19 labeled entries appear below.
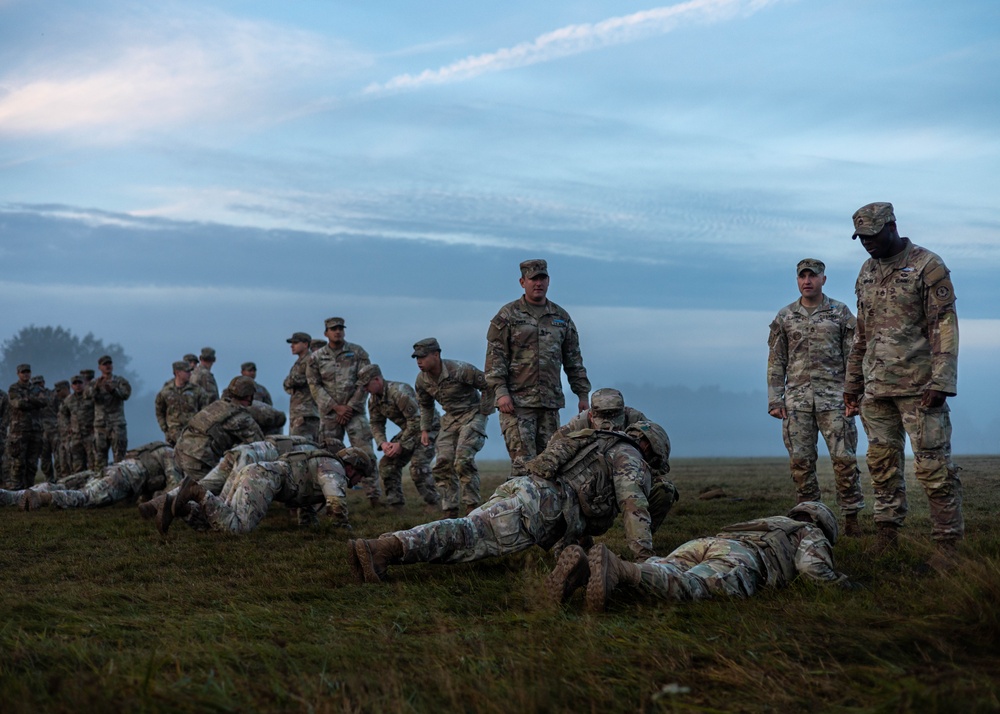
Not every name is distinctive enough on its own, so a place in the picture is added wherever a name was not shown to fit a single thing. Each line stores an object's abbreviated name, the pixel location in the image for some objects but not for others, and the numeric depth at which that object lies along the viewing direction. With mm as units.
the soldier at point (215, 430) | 11930
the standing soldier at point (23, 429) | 19656
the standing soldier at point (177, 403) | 17375
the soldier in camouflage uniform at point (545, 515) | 6133
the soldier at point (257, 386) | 17378
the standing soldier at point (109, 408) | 19406
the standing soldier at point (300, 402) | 16172
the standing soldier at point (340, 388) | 13750
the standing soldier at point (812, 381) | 9031
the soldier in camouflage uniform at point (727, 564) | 4930
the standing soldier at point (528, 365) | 9422
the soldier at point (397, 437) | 13406
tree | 118188
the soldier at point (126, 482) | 13438
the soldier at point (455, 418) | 11133
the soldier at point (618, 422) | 6867
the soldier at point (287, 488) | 9094
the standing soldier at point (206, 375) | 18375
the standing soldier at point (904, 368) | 6656
